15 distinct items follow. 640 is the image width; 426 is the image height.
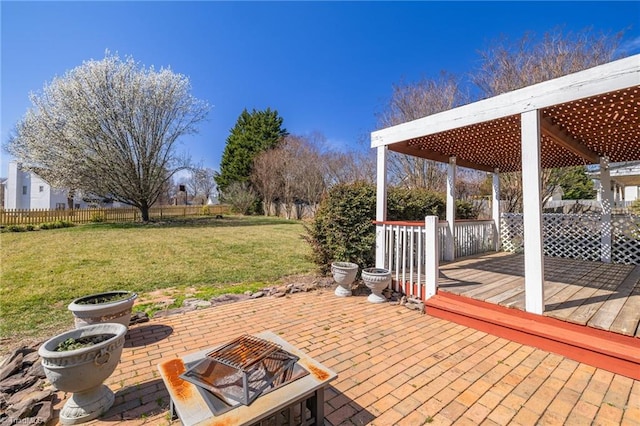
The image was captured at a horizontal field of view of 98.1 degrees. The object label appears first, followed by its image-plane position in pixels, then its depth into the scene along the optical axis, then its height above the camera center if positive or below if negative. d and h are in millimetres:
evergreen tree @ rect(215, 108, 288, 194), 26969 +7585
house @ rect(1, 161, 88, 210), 25188 +2405
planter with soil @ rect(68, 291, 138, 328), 2791 -914
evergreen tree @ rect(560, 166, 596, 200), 17070 +1764
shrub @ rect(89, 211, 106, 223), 16717 +139
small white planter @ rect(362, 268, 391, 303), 4269 -992
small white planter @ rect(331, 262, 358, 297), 4586 -964
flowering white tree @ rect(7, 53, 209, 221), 13789 +4787
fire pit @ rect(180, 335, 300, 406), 1605 -973
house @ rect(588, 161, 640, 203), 11906 +1961
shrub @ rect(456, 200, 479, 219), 8148 +207
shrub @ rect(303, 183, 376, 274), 5199 -104
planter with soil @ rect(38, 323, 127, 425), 1747 -983
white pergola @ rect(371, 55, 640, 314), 2969 +1331
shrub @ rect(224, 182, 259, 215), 25922 +1891
